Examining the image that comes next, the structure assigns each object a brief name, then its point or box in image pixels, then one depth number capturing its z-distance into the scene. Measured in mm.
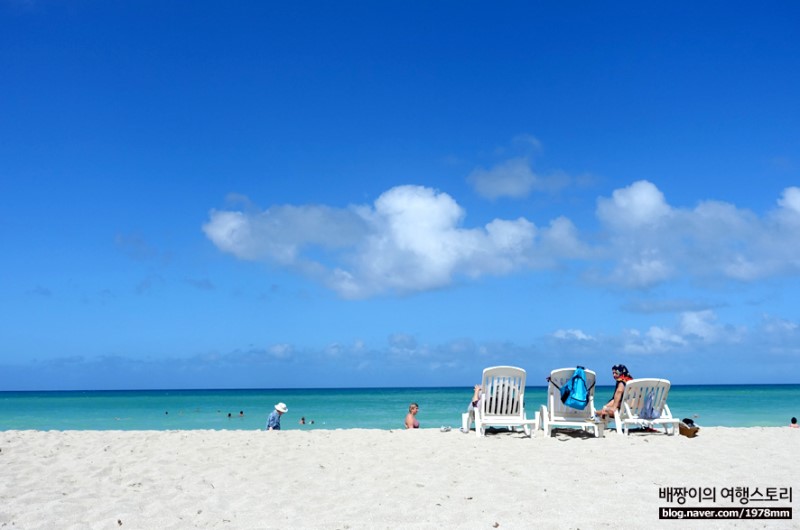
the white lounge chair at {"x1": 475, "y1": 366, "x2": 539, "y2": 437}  10172
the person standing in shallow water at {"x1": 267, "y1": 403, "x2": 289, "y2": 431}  12320
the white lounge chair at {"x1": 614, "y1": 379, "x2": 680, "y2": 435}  9977
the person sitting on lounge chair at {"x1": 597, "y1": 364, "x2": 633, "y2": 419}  10102
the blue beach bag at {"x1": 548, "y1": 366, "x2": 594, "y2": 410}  9766
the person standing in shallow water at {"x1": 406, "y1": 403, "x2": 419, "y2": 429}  12227
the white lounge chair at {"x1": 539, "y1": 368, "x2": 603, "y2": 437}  9930
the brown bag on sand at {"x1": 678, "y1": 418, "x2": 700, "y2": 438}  9750
